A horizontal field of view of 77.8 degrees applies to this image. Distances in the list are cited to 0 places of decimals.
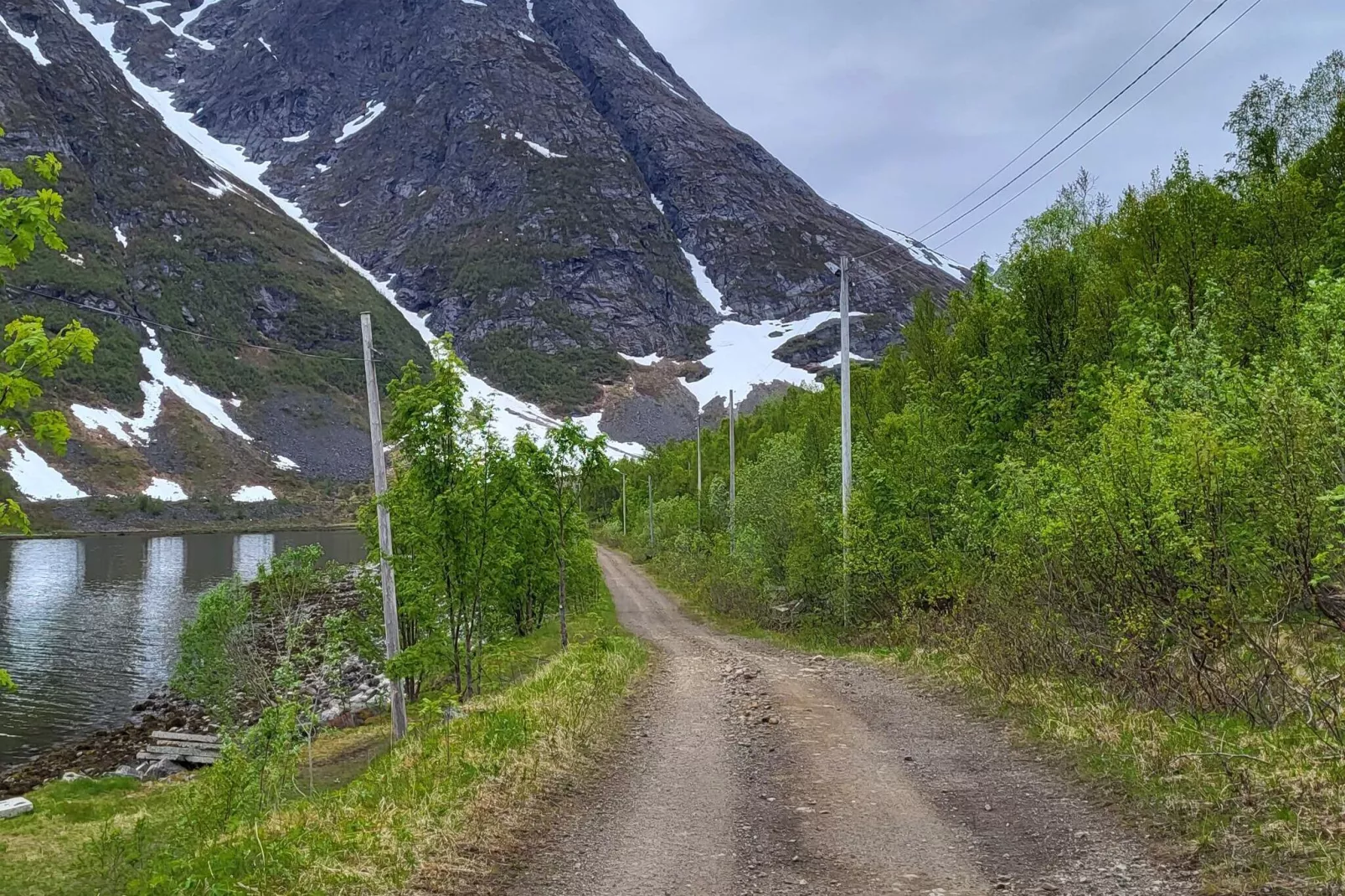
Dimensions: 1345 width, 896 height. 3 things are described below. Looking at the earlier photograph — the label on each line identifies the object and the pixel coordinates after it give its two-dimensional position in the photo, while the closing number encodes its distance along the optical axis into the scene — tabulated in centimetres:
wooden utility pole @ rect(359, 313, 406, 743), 1758
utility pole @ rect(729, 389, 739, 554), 3376
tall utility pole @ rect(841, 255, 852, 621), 1981
